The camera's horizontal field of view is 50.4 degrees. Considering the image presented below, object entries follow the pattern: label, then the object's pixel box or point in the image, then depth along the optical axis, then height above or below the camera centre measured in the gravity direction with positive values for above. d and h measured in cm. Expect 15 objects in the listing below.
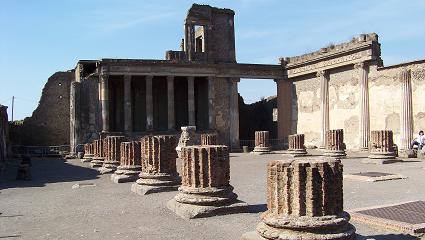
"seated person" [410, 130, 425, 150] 1928 -41
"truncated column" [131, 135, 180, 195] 1077 -79
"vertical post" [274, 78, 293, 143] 3014 +165
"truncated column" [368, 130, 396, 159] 1708 -55
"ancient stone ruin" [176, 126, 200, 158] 2241 -11
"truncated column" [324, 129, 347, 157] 1886 -50
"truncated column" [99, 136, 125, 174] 1609 -70
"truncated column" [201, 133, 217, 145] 1744 -25
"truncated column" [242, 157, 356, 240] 514 -85
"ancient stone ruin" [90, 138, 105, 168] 1905 -88
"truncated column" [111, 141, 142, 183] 1335 -89
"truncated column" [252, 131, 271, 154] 2486 -50
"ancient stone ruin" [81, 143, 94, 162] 2245 -90
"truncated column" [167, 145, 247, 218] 790 -91
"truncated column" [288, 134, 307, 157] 2145 -60
